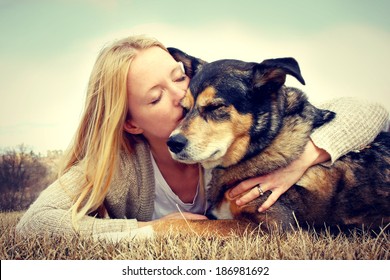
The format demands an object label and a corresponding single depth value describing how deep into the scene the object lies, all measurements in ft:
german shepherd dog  7.28
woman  7.53
